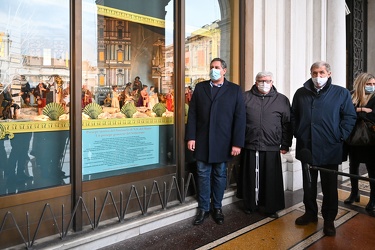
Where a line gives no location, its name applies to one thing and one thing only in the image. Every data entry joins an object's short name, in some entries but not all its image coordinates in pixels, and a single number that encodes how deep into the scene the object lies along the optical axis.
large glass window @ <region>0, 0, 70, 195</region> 2.70
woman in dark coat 3.71
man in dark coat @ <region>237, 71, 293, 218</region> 3.69
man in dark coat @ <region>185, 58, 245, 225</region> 3.49
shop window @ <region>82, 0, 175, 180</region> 3.24
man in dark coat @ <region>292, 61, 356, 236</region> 3.24
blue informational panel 3.20
